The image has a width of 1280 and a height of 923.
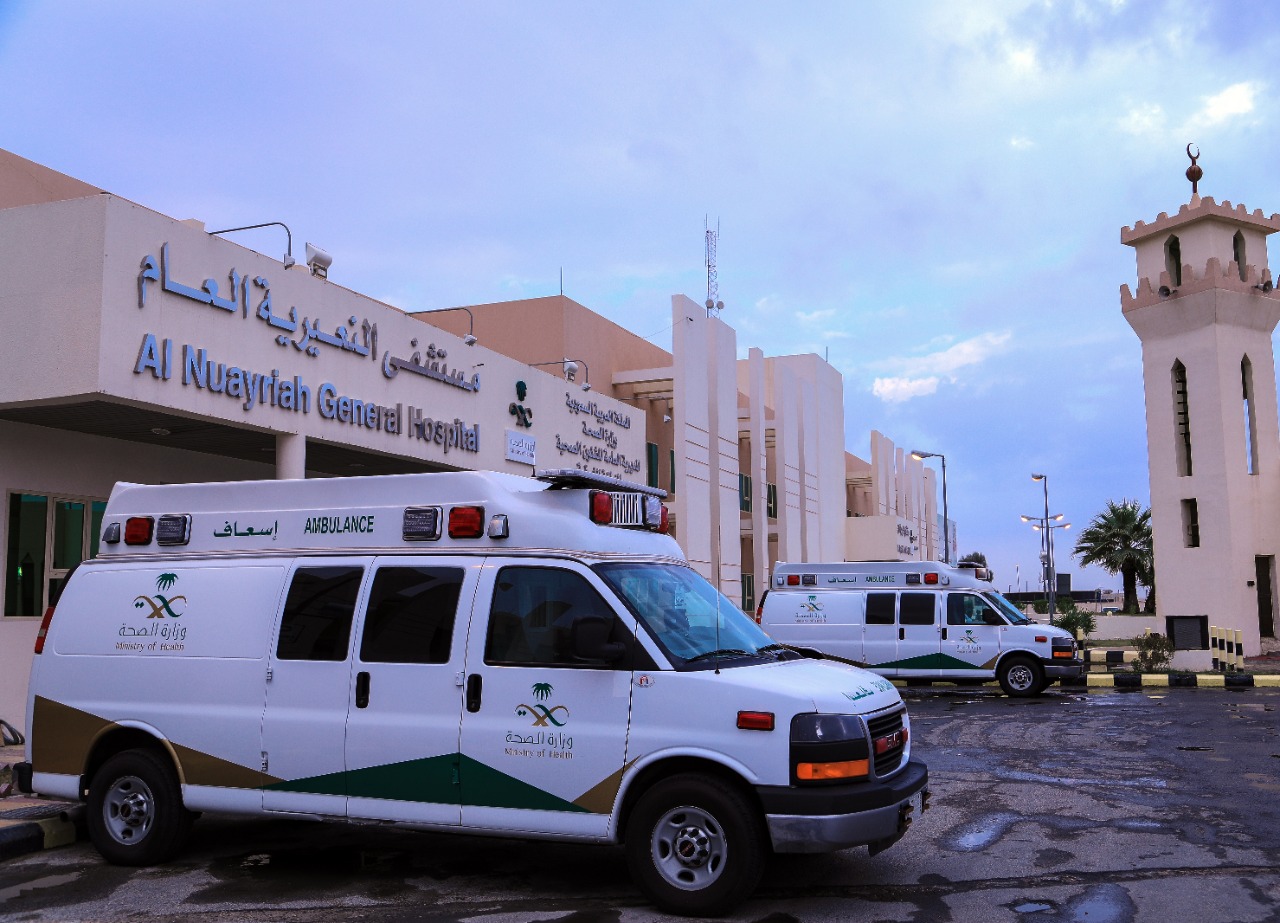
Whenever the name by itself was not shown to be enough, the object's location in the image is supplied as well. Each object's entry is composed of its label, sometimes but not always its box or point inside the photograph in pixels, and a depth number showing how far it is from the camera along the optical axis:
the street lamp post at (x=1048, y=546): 42.38
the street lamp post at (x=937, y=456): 56.19
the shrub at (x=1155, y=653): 26.34
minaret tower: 34.16
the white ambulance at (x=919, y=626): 20.89
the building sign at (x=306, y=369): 13.66
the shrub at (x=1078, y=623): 37.00
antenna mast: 44.88
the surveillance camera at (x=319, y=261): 16.89
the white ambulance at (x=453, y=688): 6.37
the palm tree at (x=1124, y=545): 59.12
